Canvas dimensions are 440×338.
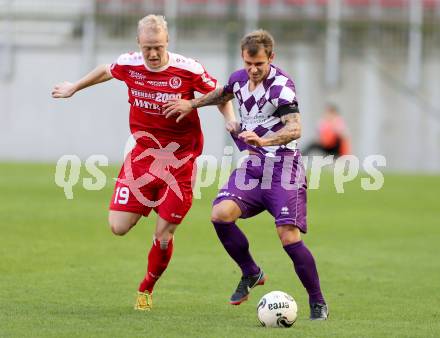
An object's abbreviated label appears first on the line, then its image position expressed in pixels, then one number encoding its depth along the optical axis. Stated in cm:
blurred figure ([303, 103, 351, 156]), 5922
